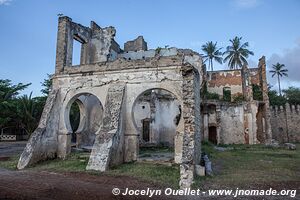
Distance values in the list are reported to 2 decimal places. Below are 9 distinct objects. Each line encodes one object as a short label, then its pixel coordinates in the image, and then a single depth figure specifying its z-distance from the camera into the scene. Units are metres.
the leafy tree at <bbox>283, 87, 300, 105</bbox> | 40.07
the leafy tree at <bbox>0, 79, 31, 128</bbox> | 26.27
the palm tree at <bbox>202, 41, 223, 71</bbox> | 41.56
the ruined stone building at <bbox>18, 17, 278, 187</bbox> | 10.73
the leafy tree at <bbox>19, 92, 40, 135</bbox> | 25.64
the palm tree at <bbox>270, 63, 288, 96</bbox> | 44.72
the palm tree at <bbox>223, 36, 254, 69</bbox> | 39.06
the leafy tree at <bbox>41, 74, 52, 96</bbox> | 29.25
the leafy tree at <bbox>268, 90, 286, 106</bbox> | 37.03
